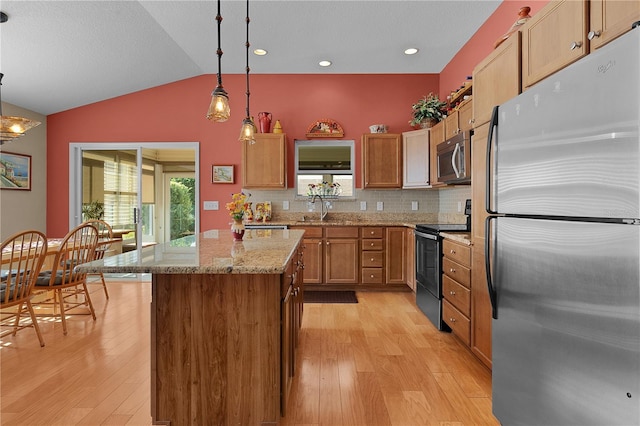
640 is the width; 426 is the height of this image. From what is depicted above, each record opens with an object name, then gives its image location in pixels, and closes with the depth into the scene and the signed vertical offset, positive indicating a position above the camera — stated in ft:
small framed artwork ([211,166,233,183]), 17.12 +1.80
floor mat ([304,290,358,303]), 13.93 -3.56
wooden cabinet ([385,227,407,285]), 15.23 -1.89
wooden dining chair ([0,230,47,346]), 8.65 -1.87
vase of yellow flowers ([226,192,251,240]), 8.22 -0.08
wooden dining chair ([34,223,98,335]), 10.24 -1.72
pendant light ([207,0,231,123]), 6.98 +2.13
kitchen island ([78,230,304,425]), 5.53 -2.17
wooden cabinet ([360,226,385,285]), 15.24 -1.89
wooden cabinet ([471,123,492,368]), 7.60 -1.12
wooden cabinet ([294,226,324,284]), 15.25 -1.88
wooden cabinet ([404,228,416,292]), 13.87 -1.99
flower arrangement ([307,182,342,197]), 17.06 +1.05
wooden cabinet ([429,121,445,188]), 13.47 +2.56
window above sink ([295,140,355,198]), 17.13 +2.38
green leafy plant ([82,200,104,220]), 17.53 +0.05
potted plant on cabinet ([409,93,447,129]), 14.89 +4.21
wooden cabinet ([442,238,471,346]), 8.61 -2.05
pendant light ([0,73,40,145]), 9.71 +2.38
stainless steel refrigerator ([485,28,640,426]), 3.36 -0.41
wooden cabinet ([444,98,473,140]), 10.64 +2.99
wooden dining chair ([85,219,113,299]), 12.25 -1.23
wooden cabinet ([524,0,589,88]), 5.16 +2.80
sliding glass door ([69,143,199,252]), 17.30 +1.25
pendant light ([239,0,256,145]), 9.39 +2.16
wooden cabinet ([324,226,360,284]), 15.26 -1.89
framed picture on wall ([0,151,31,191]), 14.79 +1.77
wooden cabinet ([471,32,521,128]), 6.79 +2.82
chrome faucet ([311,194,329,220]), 17.11 +0.18
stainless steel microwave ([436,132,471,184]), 10.23 +1.63
